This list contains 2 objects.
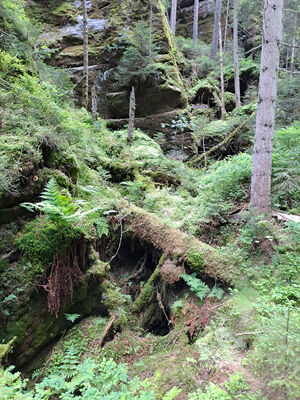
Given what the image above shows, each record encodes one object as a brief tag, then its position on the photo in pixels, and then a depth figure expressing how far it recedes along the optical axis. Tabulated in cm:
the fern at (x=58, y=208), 411
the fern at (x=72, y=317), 434
